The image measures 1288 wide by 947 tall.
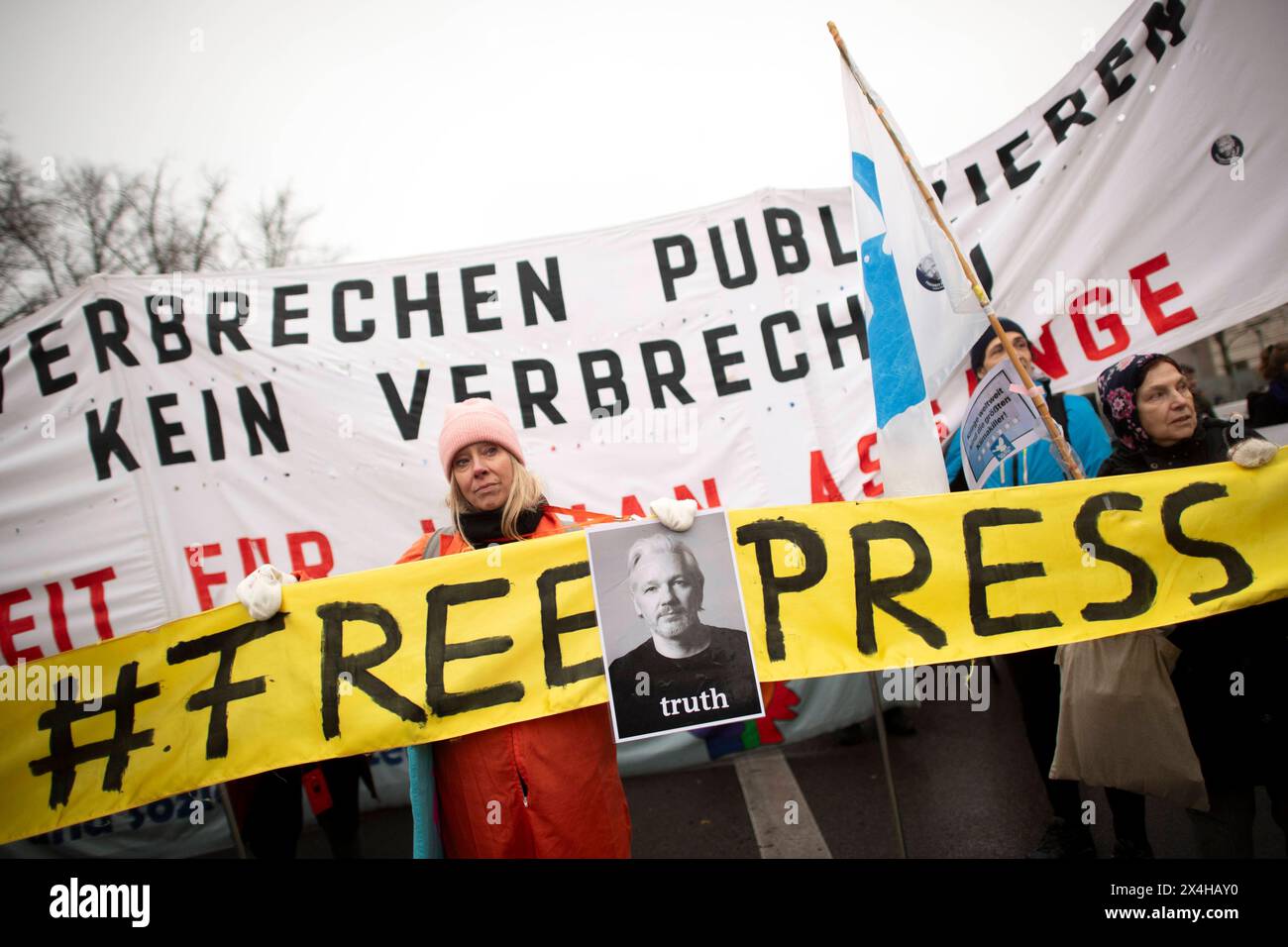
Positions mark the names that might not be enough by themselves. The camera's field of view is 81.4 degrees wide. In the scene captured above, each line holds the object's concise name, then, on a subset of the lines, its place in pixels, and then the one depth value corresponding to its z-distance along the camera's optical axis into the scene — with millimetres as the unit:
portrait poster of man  2158
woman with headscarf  2043
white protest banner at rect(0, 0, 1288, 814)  3221
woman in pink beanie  1995
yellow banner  2176
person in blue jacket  2746
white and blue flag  2605
